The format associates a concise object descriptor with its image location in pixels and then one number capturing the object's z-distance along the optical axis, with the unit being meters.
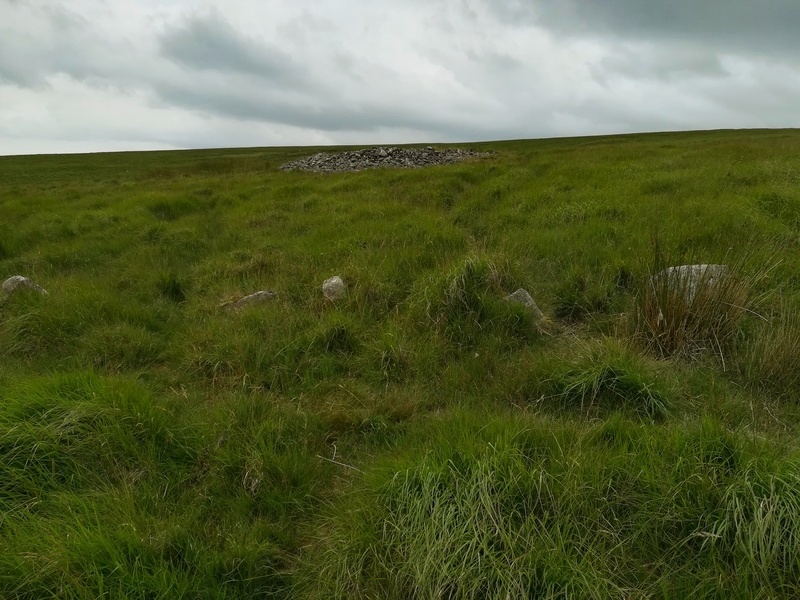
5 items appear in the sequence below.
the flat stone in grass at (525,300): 5.30
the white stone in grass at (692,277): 4.51
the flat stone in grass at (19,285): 6.19
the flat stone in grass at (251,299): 6.16
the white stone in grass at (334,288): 5.99
